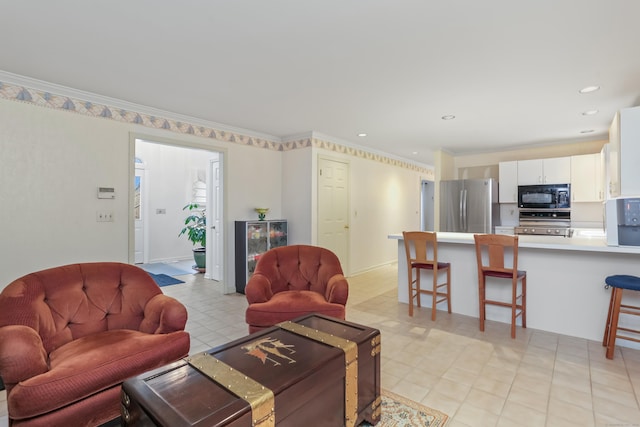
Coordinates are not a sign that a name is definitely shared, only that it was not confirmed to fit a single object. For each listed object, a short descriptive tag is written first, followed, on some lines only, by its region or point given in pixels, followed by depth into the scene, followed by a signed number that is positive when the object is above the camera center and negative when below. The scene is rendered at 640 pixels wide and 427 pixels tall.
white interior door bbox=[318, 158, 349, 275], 5.22 +0.12
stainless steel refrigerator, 5.61 +0.14
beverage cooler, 4.67 -0.46
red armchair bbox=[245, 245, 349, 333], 2.50 -0.65
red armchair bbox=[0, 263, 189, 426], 1.49 -0.74
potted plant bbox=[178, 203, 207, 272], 6.41 -0.34
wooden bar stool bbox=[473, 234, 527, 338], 2.99 -0.57
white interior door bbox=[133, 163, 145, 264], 7.14 +0.00
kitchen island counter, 2.88 -0.66
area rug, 1.82 -1.19
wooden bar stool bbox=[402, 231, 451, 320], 3.48 -0.58
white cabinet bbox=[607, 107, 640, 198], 2.98 +0.59
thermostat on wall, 3.43 +0.24
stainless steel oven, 5.20 -0.14
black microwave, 5.14 +0.29
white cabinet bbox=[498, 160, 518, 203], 5.63 +0.56
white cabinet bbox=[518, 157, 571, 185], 5.17 +0.71
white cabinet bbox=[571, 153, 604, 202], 4.92 +0.56
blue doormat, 5.39 -1.16
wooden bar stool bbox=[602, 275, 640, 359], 2.51 -0.75
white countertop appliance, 2.64 -0.06
